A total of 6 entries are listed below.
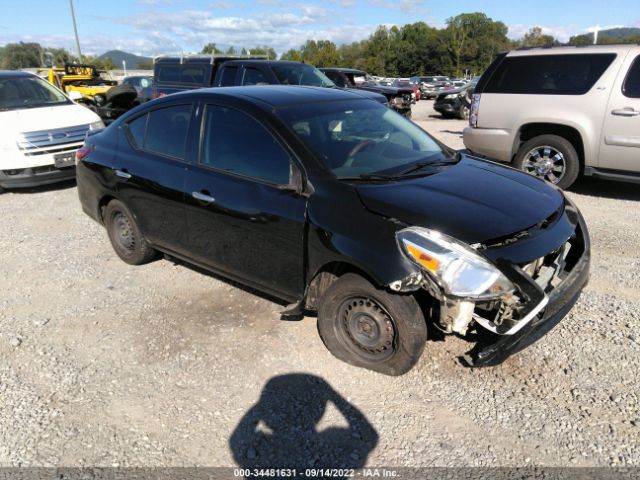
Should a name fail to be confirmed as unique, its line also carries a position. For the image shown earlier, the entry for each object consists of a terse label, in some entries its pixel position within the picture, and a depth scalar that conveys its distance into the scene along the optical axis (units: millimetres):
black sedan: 2707
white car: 7141
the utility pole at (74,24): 31062
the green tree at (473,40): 88562
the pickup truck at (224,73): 10062
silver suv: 6188
